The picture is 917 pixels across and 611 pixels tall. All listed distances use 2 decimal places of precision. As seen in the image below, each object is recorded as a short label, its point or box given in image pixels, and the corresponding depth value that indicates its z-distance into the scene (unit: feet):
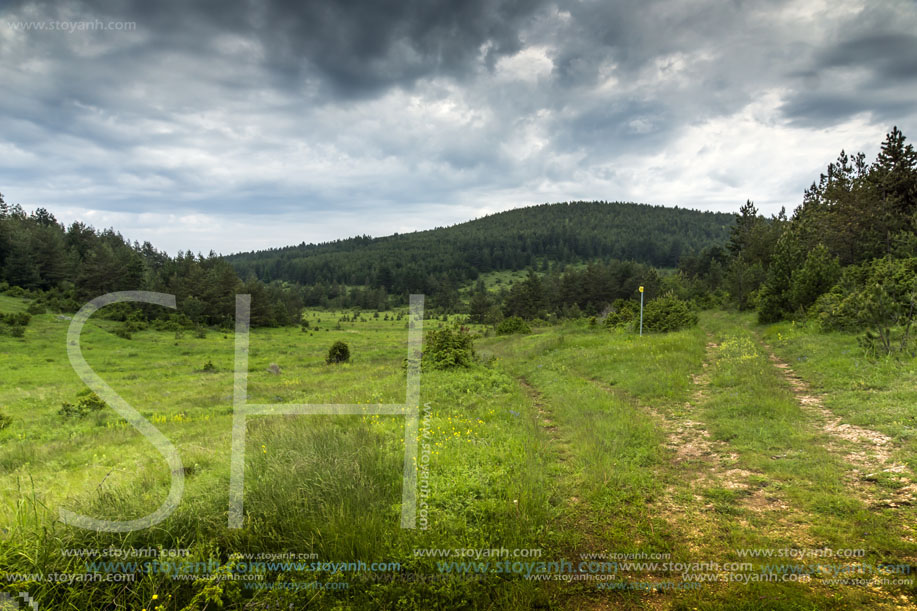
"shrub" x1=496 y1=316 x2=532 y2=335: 143.23
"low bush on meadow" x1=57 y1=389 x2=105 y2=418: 54.19
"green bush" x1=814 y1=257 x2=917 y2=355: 40.27
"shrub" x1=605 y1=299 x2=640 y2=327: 105.60
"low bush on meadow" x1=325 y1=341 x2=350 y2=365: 110.52
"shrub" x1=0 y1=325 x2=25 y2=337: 119.45
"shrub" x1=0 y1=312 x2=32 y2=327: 127.54
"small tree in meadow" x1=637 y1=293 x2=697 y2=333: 86.63
